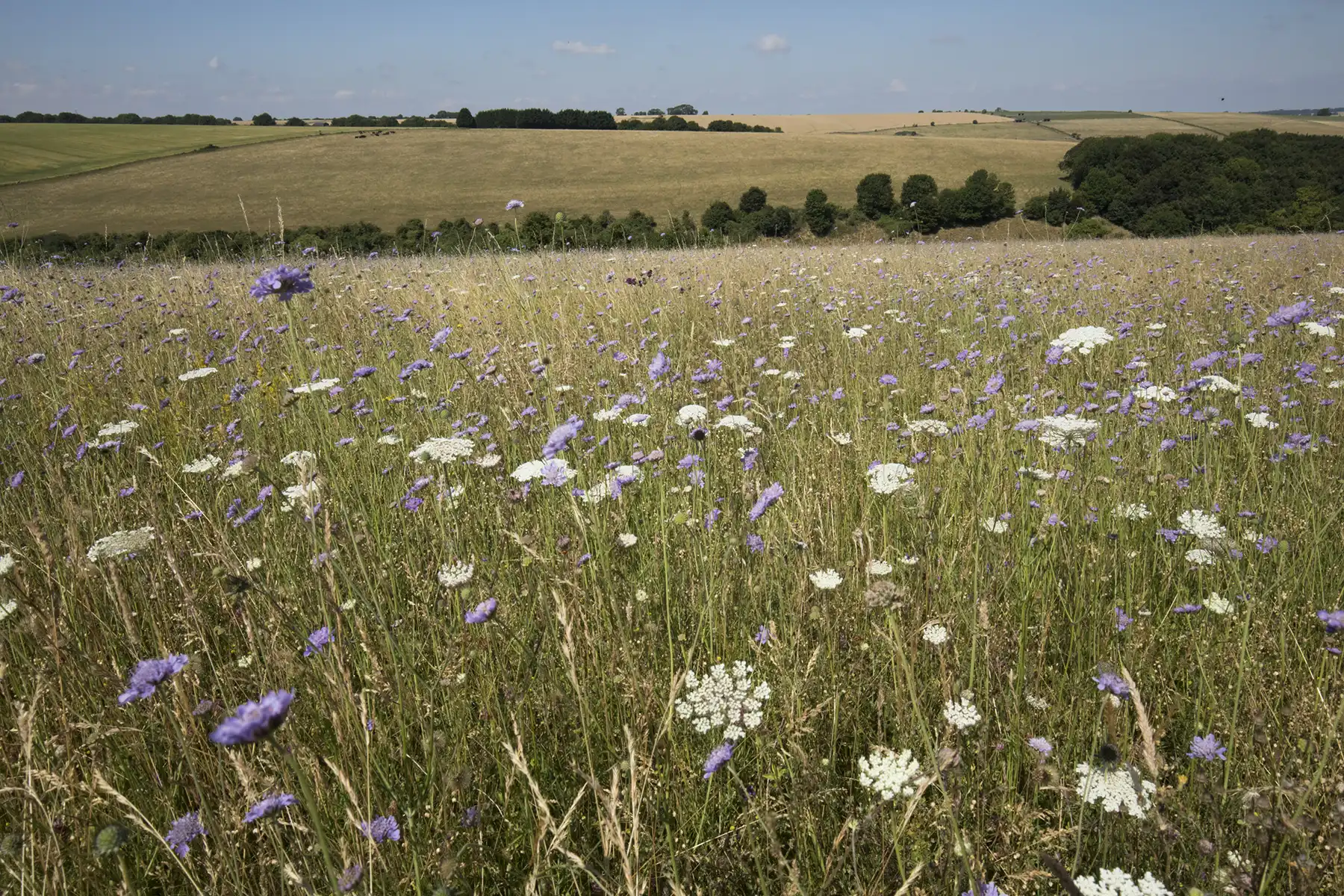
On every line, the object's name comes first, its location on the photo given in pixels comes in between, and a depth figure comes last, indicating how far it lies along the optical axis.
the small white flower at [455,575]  1.69
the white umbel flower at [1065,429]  1.91
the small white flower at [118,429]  2.80
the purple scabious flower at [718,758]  1.23
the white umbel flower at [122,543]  1.73
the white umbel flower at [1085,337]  2.35
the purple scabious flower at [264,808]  1.04
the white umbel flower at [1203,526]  1.66
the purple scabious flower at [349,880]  0.92
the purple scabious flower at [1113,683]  1.26
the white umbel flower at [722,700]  1.31
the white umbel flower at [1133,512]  2.20
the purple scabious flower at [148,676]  1.18
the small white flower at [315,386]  2.35
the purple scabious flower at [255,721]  0.76
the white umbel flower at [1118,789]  1.12
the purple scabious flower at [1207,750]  1.32
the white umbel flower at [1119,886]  0.95
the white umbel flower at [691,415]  2.28
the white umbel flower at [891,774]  1.15
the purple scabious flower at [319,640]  1.57
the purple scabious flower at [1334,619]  1.36
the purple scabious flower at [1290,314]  2.65
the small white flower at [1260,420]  2.67
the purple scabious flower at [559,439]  1.98
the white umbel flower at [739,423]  2.18
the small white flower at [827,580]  1.61
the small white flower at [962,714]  1.24
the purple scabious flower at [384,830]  1.24
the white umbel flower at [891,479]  1.81
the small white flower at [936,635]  1.41
